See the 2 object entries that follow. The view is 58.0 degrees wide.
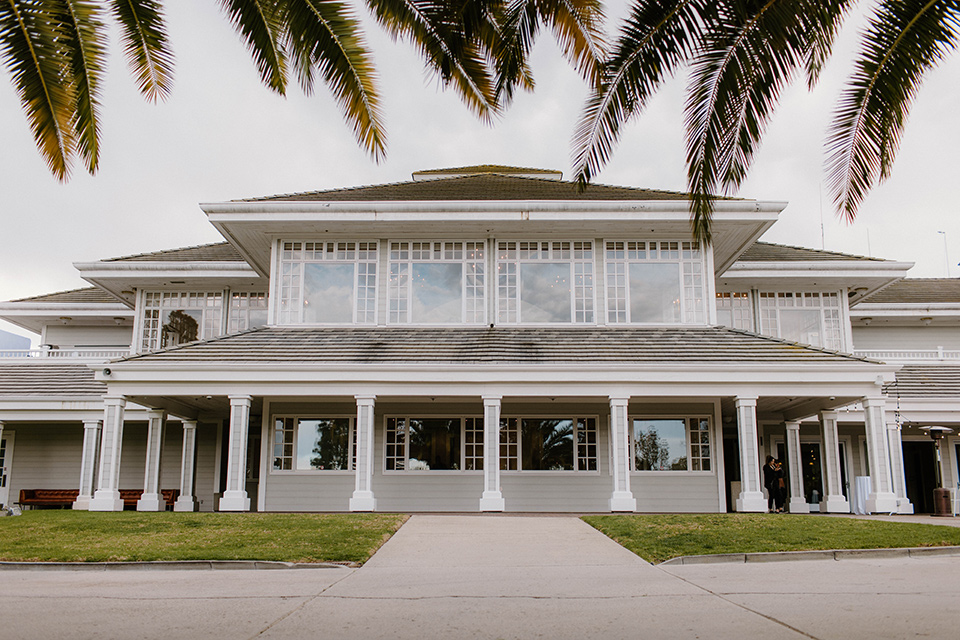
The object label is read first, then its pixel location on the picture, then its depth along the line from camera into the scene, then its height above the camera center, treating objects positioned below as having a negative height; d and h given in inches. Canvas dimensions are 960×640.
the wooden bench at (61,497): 908.0 -25.3
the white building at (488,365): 732.0 +93.0
